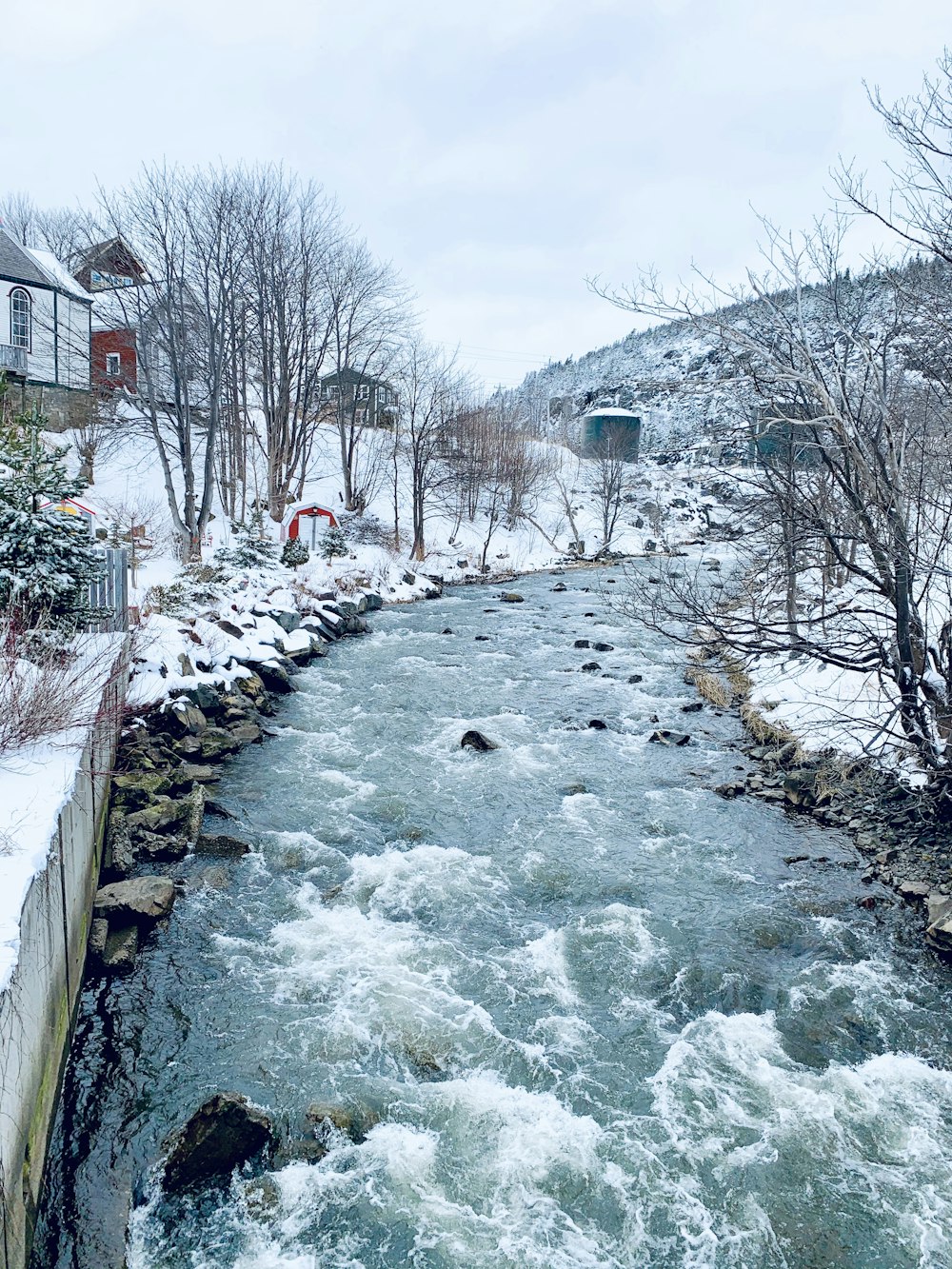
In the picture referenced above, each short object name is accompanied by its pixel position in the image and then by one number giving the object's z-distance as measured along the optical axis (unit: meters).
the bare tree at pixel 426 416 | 30.27
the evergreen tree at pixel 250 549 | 21.77
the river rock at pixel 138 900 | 7.15
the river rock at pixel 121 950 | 6.64
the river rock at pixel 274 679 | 14.84
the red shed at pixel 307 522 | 26.11
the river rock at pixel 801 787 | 10.53
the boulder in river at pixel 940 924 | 7.24
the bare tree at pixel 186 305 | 21.52
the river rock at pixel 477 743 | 12.32
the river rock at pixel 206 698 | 12.51
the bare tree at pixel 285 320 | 26.45
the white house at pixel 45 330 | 26.61
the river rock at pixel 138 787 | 9.38
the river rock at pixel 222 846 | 8.69
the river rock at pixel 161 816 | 8.83
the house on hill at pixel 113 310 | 22.36
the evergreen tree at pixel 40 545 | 9.42
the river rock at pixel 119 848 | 8.08
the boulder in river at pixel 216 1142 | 4.80
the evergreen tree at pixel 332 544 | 26.08
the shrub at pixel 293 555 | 23.69
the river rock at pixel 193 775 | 10.27
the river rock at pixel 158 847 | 8.46
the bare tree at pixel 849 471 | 7.44
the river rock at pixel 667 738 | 12.95
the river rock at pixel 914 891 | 8.03
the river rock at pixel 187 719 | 11.62
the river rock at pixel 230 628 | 15.50
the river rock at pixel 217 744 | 11.39
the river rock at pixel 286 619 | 18.30
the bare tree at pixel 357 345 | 32.19
